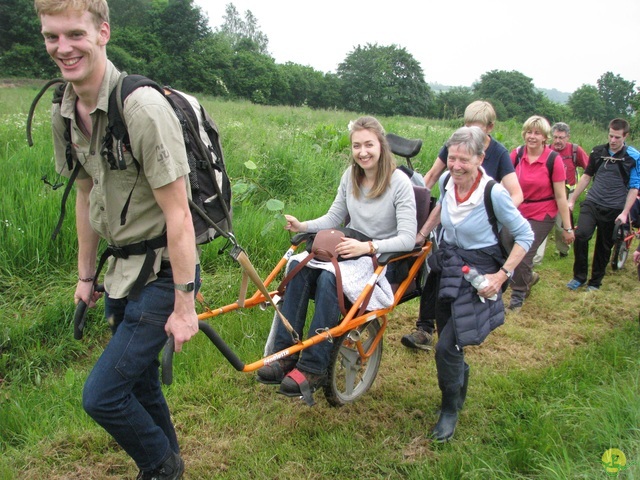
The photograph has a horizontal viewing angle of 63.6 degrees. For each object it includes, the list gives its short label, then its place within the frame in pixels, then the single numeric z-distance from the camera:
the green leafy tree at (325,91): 66.44
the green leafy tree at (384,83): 66.62
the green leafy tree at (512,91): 64.00
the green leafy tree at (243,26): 78.12
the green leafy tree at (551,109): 48.72
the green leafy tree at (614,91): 62.57
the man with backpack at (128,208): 2.01
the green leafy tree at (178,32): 48.97
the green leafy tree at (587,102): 59.25
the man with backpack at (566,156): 7.24
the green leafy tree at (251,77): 53.44
